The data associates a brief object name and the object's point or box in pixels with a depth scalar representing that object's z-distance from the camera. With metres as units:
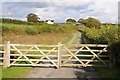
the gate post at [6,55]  9.11
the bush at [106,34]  9.89
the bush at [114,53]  8.85
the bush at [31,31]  40.62
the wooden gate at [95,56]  9.40
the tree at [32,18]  88.46
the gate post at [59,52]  9.32
